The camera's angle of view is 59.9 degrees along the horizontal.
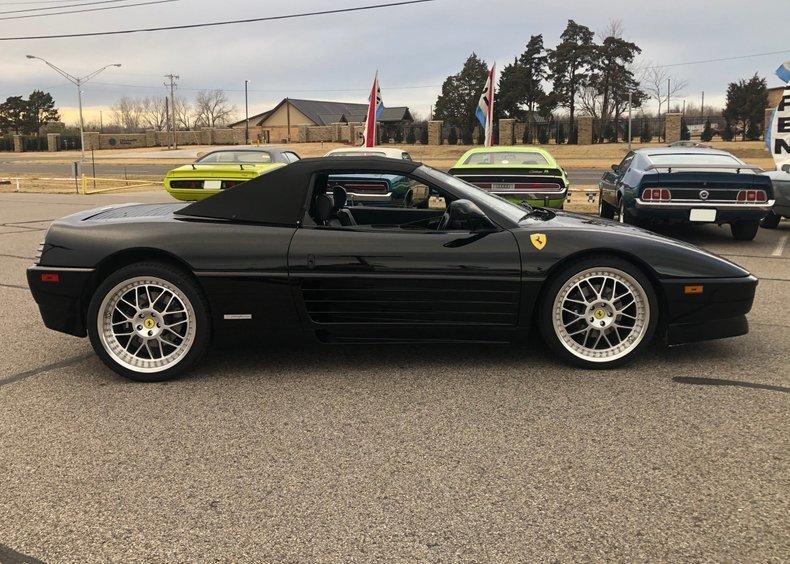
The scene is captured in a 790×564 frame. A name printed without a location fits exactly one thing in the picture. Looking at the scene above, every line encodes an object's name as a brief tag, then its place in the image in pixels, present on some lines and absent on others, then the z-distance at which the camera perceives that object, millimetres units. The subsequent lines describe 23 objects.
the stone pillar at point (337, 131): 71375
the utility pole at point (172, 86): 90231
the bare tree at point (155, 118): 135850
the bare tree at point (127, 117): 139125
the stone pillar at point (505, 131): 55562
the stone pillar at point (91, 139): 74125
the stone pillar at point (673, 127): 51500
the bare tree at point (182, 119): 129700
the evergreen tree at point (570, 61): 59344
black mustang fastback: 8977
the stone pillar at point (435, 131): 59531
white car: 11984
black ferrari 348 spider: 4191
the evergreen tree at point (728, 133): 56188
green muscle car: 10398
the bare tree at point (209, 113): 125562
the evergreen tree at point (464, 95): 63938
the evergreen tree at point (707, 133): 54500
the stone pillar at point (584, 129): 53500
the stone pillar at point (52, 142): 78925
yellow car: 12055
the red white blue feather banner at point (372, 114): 21766
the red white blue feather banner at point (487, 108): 21925
